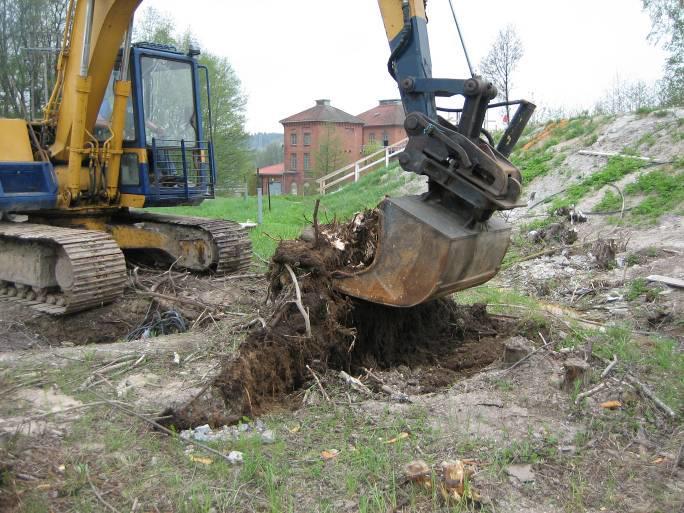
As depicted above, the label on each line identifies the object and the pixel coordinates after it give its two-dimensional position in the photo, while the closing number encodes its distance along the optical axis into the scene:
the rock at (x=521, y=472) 3.31
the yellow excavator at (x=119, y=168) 5.02
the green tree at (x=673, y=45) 23.05
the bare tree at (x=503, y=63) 24.16
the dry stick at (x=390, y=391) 4.31
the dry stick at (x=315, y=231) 5.14
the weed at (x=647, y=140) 13.74
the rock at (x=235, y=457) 3.52
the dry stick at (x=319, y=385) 4.32
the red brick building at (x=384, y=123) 60.50
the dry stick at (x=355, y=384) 4.44
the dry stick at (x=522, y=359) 4.64
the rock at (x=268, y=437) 3.78
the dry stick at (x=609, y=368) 4.46
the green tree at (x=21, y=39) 27.44
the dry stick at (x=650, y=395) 4.05
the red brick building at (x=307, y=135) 60.09
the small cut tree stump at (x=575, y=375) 4.34
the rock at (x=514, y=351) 4.77
